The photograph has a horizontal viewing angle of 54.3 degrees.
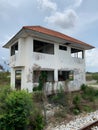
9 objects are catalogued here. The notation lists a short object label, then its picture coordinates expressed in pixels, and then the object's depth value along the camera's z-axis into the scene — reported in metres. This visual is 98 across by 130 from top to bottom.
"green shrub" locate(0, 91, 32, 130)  4.49
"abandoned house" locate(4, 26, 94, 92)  8.08
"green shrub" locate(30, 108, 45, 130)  4.82
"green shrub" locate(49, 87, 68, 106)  7.29
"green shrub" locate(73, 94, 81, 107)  7.14
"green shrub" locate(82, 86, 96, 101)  8.99
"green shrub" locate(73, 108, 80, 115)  6.66
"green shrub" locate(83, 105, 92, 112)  7.19
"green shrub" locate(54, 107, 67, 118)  6.04
